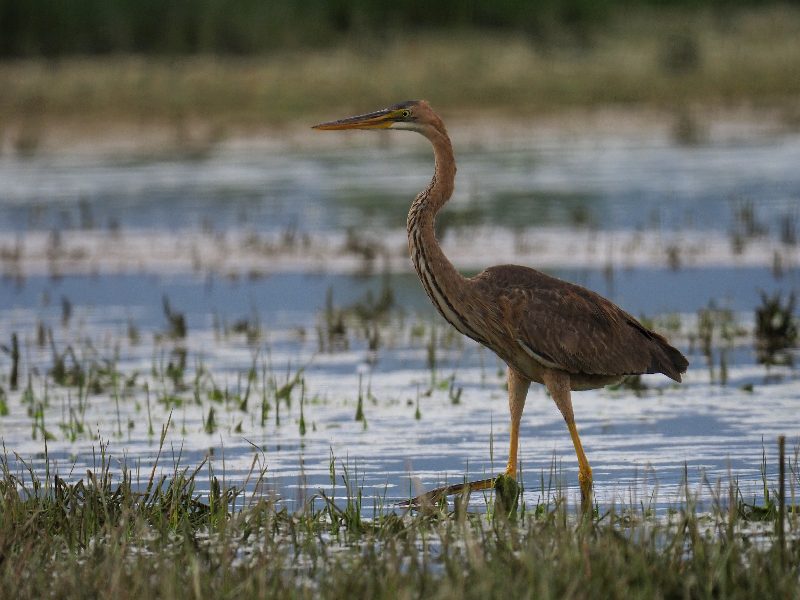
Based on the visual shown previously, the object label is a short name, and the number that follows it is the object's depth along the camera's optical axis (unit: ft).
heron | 49.75
